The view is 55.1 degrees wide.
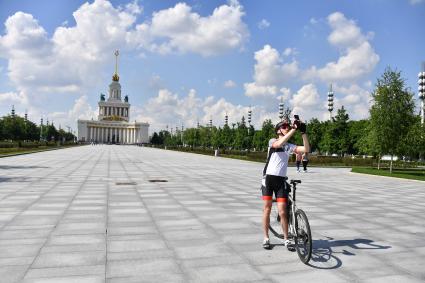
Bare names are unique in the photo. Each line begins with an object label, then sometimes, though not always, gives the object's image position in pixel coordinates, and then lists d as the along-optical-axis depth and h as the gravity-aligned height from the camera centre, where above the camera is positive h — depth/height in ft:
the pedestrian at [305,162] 86.33 -2.69
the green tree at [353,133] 193.88 +8.65
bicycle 19.64 -4.15
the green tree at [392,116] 91.61 +8.23
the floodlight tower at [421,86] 174.19 +28.84
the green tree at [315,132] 221.46 +9.91
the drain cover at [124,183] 53.01 -5.07
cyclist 21.27 -1.14
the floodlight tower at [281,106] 328.37 +35.11
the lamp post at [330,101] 275.18 +33.75
